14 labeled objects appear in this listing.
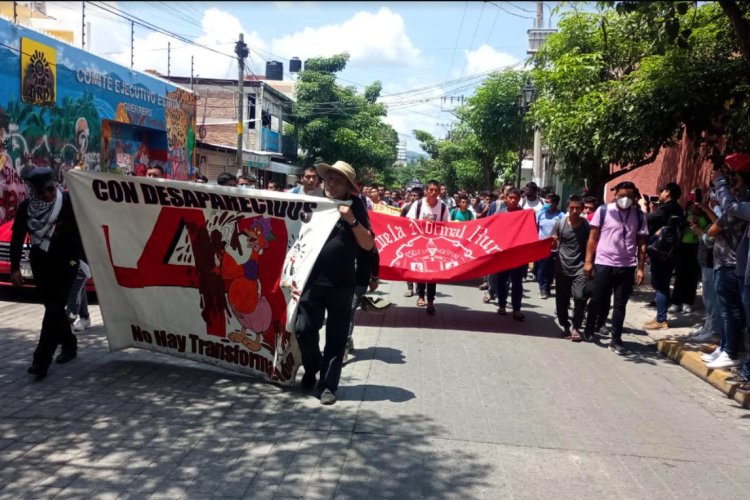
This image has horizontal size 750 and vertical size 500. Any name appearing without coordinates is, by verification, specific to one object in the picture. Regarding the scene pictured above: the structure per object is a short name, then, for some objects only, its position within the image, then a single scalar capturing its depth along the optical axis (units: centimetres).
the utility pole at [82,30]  1904
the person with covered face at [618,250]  769
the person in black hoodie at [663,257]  916
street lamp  1765
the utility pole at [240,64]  2678
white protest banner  555
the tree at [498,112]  2705
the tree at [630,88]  913
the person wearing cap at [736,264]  608
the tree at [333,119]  4084
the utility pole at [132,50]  2136
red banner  901
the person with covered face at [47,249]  575
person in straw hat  523
